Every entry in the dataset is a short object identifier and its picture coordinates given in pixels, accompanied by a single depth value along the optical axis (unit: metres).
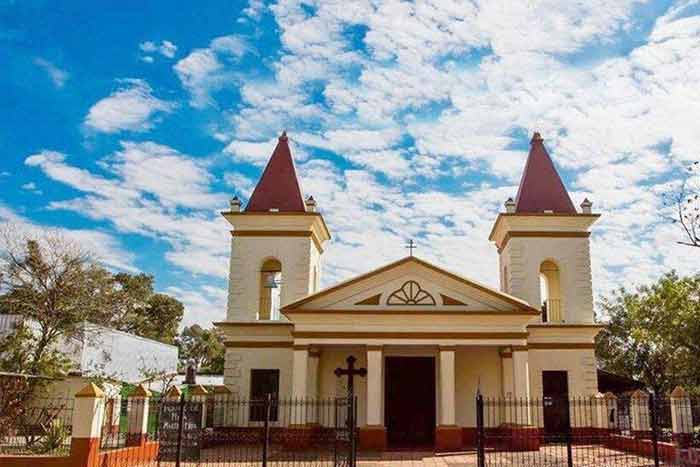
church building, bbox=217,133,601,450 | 21.52
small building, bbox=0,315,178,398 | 28.39
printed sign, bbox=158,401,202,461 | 17.61
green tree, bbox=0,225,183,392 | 19.66
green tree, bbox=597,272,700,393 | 23.83
